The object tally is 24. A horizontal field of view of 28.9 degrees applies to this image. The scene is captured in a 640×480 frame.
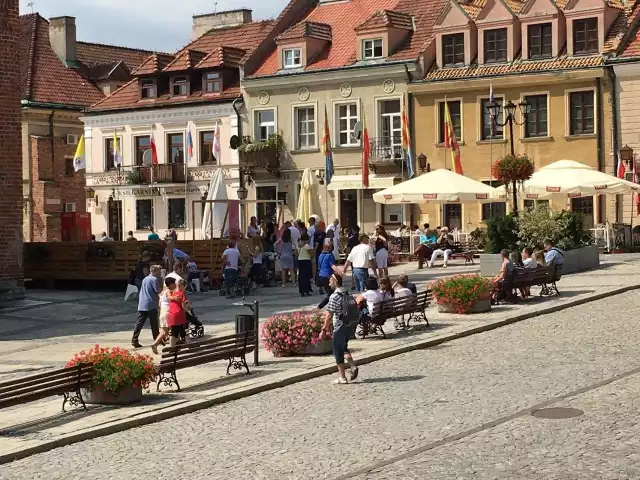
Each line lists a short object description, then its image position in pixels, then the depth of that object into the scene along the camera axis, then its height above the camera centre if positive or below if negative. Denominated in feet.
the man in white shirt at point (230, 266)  95.35 -3.01
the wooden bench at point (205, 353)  54.24 -5.73
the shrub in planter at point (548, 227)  98.78 -0.64
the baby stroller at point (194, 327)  70.44 -5.75
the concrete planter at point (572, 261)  96.84 -3.36
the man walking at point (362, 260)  83.56 -2.44
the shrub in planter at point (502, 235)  100.01 -1.15
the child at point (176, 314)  65.31 -4.54
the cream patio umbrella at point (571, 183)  108.06 +3.17
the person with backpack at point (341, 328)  54.13 -4.56
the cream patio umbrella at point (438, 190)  111.34 +2.85
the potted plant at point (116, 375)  50.39 -5.93
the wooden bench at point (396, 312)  67.72 -4.93
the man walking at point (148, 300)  70.13 -4.01
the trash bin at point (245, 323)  61.57 -4.79
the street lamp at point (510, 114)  105.25 +9.47
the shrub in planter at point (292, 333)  63.05 -5.49
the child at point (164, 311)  65.62 -4.39
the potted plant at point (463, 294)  76.43 -4.48
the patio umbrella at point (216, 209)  113.29 +1.68
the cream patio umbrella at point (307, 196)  127.95 +3.07
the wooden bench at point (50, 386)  47.06 -6.04
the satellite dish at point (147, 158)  167.73 +9.62
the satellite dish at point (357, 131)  149.54 +11.29
